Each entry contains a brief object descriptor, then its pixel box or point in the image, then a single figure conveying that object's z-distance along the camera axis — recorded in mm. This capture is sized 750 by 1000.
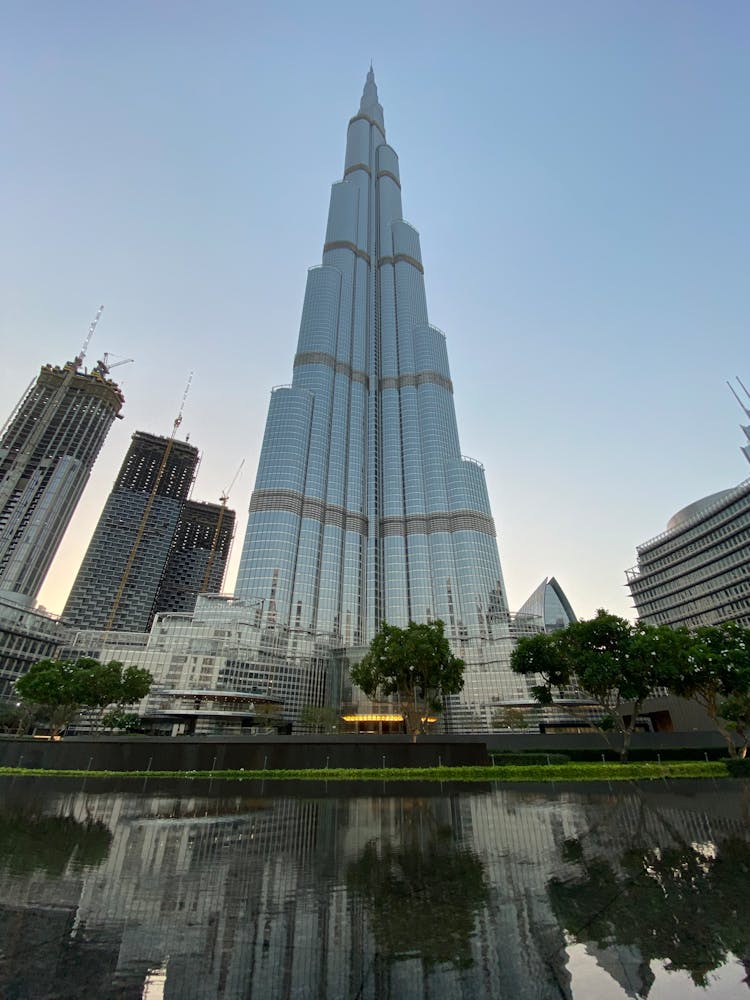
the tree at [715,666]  42656
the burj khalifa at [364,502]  139125
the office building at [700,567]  119750
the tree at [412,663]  58406
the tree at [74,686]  66000
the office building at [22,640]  127750
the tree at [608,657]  43938
